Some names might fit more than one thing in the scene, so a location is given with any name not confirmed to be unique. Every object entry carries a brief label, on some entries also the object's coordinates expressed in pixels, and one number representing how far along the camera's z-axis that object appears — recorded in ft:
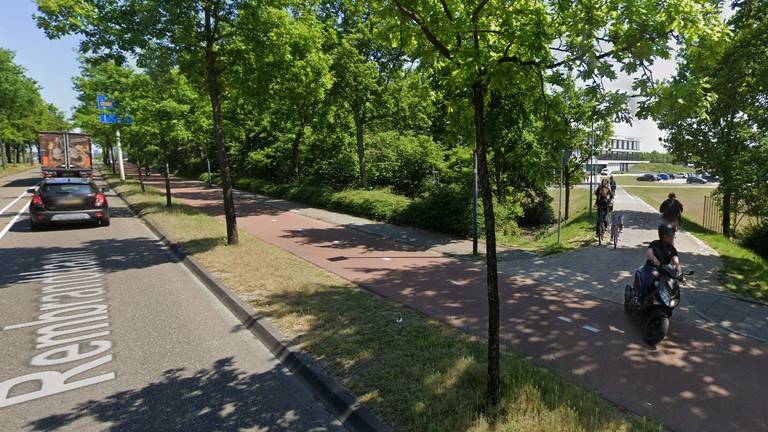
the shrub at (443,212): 39.99
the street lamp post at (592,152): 63.82
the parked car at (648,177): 238.89
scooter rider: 17.63
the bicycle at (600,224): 35.65
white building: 342.31
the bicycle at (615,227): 34.22
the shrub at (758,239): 40.98
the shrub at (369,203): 49.84
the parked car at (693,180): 211.41
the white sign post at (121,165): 113.33
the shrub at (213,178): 112.49
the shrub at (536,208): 59.98
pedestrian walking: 32.48
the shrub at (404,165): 71.20
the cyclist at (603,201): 36.68
